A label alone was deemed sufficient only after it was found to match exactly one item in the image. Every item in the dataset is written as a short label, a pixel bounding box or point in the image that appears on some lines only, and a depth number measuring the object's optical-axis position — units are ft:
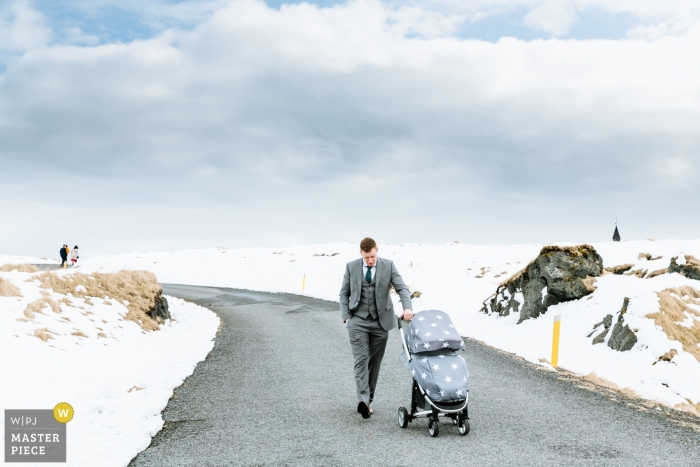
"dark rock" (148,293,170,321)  54.03
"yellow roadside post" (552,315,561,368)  36.64
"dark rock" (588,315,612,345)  40.27
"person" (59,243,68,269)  130.00
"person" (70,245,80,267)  136.05
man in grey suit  23.11
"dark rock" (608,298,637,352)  36.70
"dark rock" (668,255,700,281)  48.70
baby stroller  20.31
